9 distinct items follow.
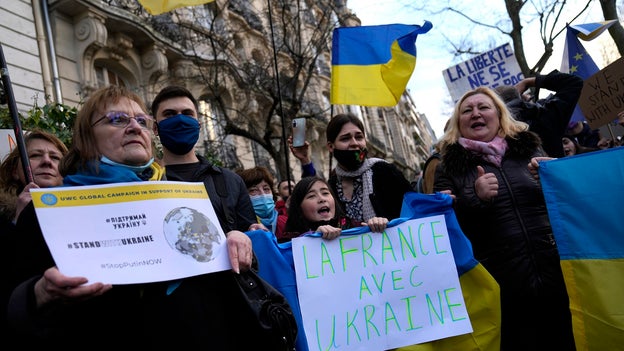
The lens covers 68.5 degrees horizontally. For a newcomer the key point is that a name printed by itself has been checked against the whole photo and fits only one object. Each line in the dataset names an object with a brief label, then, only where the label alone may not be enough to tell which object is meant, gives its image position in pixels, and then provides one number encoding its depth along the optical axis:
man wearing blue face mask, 2.41
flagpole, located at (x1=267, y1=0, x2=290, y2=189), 3.98
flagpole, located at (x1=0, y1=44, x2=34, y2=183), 2.21
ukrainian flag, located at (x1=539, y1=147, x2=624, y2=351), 2.17
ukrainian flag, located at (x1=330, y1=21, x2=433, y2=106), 4.52
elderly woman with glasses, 1.26
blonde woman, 2.33
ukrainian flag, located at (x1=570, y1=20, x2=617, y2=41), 5.19
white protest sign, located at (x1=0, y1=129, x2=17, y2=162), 3.21
